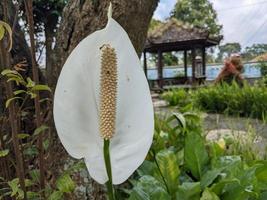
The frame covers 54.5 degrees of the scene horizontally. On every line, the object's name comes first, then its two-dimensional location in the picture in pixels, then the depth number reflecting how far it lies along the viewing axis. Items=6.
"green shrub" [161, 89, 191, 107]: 4.91
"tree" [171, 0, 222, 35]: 15.86
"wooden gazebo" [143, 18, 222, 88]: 7.71
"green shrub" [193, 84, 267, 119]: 3.75
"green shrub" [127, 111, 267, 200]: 0.55
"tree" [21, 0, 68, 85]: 0.90
